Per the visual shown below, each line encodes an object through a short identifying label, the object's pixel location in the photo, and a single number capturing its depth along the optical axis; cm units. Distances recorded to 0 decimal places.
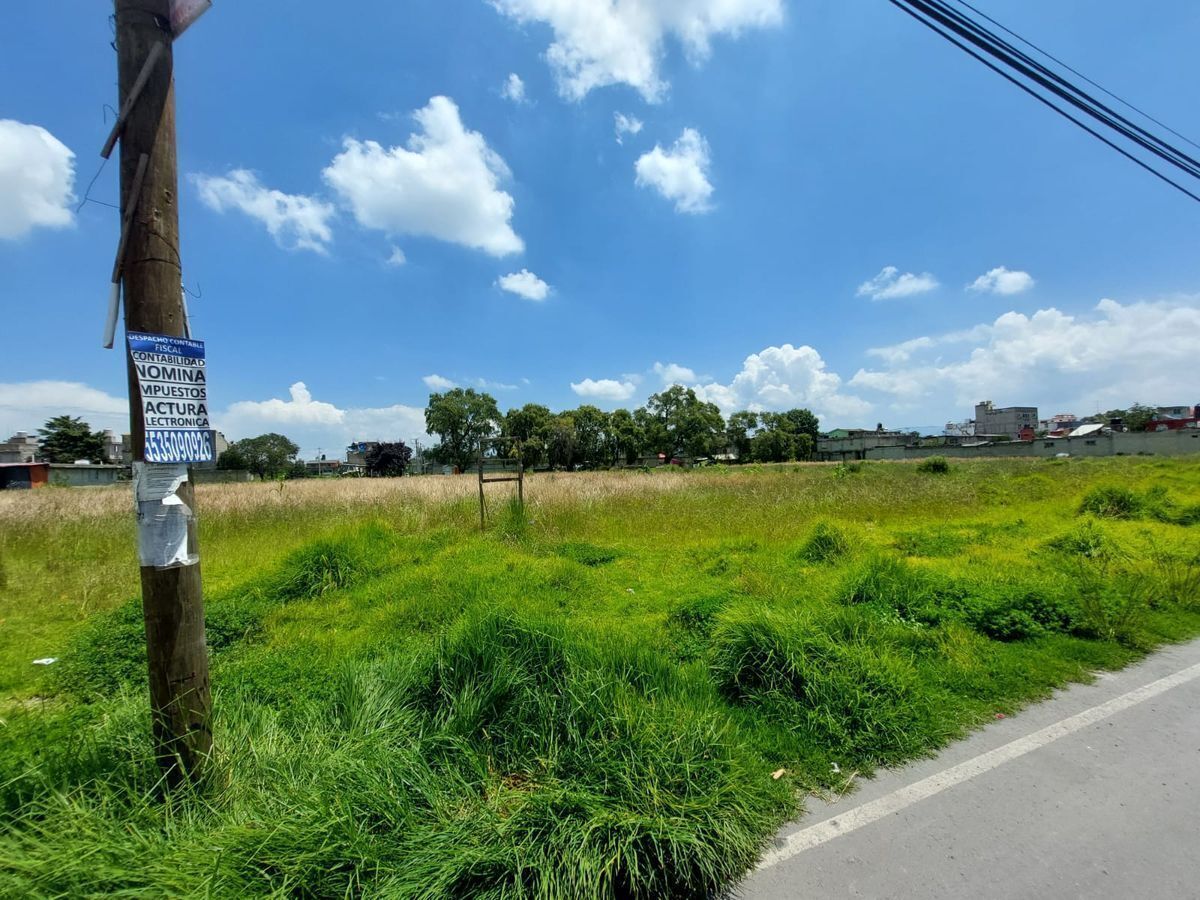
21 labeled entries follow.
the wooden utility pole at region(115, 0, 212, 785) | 201
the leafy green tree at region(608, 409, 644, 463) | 5962
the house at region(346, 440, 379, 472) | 8964
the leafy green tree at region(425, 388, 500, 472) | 5941
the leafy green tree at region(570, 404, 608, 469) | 5816
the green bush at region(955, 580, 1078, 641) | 444
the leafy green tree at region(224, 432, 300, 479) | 6500
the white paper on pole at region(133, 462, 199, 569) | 198
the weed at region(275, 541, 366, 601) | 632
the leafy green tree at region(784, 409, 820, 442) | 8262
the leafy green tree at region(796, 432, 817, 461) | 7585
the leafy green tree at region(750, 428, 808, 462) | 6956
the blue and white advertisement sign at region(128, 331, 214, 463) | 196
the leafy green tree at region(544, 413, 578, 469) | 5622
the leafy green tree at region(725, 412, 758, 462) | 7156
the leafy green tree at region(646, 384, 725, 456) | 6219
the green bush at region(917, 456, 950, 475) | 2698
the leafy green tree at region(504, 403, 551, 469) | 5650
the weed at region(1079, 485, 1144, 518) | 1043
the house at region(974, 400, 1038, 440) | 10612
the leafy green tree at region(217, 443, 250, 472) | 6268
